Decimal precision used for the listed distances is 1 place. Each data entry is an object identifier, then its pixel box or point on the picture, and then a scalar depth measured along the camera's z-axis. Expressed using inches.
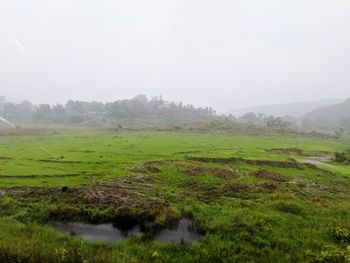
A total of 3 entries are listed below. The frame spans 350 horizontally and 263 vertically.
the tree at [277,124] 6279.5
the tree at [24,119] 7736.2
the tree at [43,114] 7310.0
